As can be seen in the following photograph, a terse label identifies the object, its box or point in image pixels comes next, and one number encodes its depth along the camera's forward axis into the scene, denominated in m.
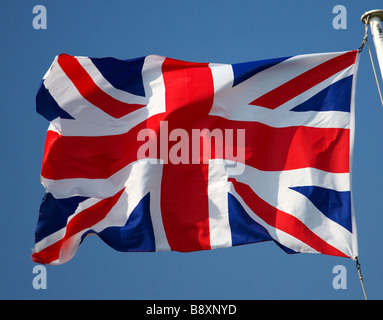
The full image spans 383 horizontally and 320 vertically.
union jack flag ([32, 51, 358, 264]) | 12.47
